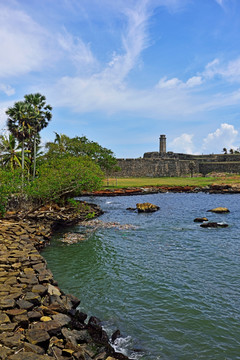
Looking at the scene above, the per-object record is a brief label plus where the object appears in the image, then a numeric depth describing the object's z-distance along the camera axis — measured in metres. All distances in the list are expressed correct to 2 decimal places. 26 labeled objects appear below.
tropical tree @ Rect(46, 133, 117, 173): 44.58
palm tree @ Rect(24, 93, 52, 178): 31.78
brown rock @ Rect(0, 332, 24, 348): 5.38
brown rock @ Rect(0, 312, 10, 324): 6.18
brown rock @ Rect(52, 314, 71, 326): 6.60
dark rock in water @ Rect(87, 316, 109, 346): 6.67
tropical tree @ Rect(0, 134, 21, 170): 38.00
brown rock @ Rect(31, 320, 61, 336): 6.09
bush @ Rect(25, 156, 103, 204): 20.39
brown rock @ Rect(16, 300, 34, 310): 6.86
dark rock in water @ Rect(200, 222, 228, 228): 20.84
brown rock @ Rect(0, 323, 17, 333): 5.87
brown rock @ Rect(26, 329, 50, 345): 5.61
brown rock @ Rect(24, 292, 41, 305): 7.25
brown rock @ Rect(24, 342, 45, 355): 5.27
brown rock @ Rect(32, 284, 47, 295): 7.86
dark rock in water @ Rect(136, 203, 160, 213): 29.11
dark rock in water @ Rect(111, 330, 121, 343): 6.99
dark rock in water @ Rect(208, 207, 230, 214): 27.69
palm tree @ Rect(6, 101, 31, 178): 29.45
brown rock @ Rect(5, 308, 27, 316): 6.54
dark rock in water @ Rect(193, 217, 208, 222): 23.13
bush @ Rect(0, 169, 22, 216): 18.33
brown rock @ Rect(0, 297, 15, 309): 6.81
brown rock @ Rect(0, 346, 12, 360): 4.97
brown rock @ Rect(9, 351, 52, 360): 4.94
